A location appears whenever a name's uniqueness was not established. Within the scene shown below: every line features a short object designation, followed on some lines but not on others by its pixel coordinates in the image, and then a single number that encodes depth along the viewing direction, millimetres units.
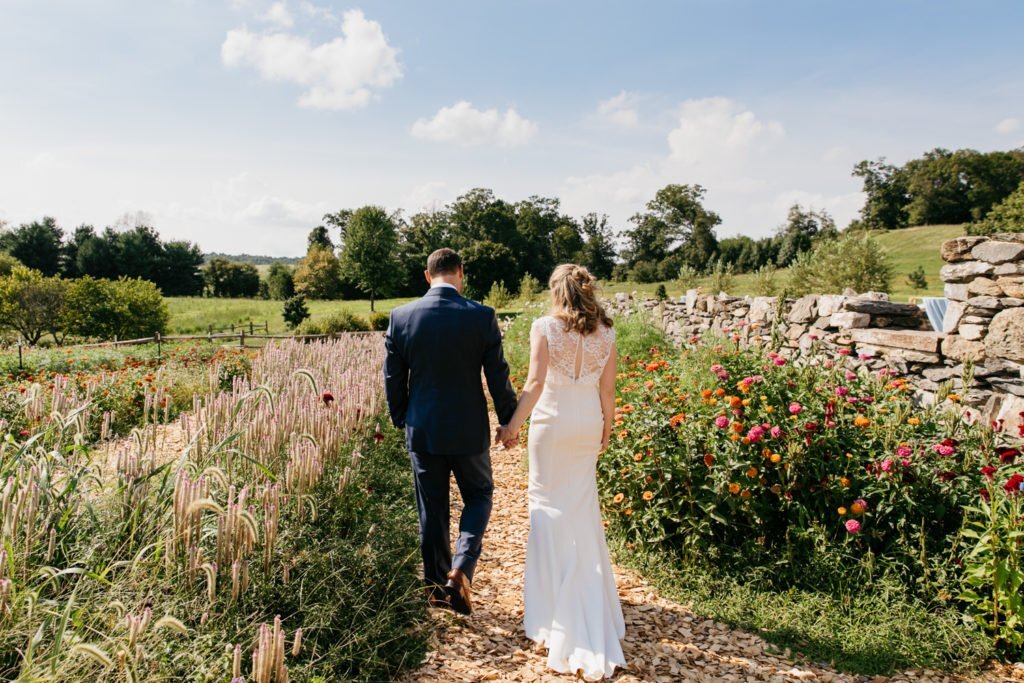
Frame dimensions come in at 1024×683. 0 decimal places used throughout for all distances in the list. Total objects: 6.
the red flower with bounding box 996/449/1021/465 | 3125
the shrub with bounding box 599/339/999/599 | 3375
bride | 3137
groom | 3252
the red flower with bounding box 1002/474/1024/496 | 2812
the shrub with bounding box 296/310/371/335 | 21859
